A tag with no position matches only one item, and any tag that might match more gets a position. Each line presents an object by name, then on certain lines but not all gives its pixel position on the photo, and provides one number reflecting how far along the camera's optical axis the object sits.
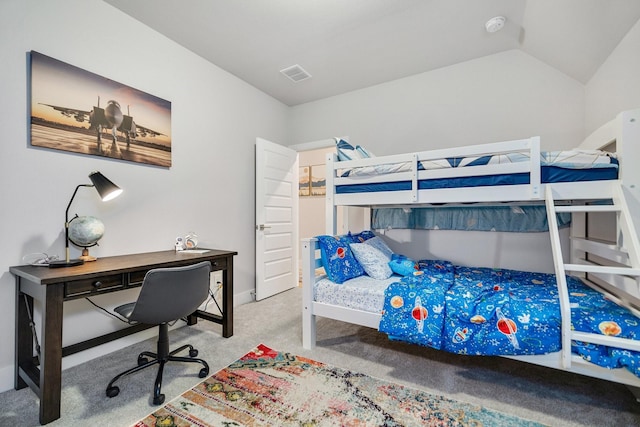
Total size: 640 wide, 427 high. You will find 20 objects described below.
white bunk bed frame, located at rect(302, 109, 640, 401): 1.39
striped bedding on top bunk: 1.62
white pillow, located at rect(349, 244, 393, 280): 2.28
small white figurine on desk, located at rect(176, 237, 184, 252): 2.50
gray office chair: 1.56
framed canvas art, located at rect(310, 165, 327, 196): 5.46
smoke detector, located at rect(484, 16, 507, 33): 2.34
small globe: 1.81
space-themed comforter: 1.35
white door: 3.46
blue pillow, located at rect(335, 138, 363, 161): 2.46
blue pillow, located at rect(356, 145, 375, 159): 2.52
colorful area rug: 1.42
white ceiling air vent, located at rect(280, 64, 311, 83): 3.17
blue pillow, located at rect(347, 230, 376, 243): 2.58
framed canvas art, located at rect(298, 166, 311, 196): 5.62
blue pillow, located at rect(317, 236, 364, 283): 2.19
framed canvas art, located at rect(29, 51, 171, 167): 1.84
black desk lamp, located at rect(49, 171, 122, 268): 1.79
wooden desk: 1.44
